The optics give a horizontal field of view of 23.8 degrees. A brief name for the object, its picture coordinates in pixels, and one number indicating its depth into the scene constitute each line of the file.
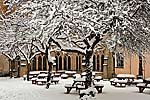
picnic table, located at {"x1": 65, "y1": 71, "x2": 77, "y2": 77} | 39.00
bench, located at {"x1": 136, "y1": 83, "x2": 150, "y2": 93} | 22.28
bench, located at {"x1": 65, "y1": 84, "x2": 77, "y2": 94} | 21.39
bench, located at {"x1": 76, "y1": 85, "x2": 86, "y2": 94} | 20.64
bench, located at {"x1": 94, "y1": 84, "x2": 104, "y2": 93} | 21.56
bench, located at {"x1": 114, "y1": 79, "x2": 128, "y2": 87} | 26.55
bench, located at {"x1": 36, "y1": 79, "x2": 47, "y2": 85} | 28.38
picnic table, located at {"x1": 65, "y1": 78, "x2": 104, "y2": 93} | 21.09
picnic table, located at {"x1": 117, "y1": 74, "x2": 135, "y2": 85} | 28.38
